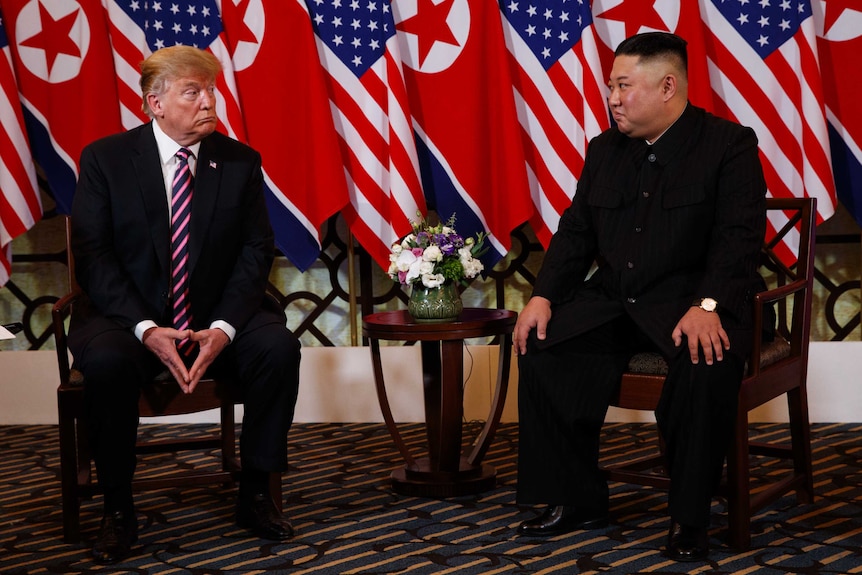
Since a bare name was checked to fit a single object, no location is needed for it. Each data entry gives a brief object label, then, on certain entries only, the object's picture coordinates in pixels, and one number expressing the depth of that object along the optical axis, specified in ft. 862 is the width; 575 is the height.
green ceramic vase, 11.11
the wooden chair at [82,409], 9.65
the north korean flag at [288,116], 13.92
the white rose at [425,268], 10.96
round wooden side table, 10.94
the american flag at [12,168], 13.96
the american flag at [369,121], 13.79
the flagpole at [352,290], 14.80
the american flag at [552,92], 13.67
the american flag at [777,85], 13.24
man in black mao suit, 9.29
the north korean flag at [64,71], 14.10
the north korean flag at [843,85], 13.35
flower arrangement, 10.99
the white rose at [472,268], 11.12
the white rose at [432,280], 10.98
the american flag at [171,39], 13.87
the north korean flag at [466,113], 13.83
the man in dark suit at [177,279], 9.51
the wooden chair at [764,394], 9.05
